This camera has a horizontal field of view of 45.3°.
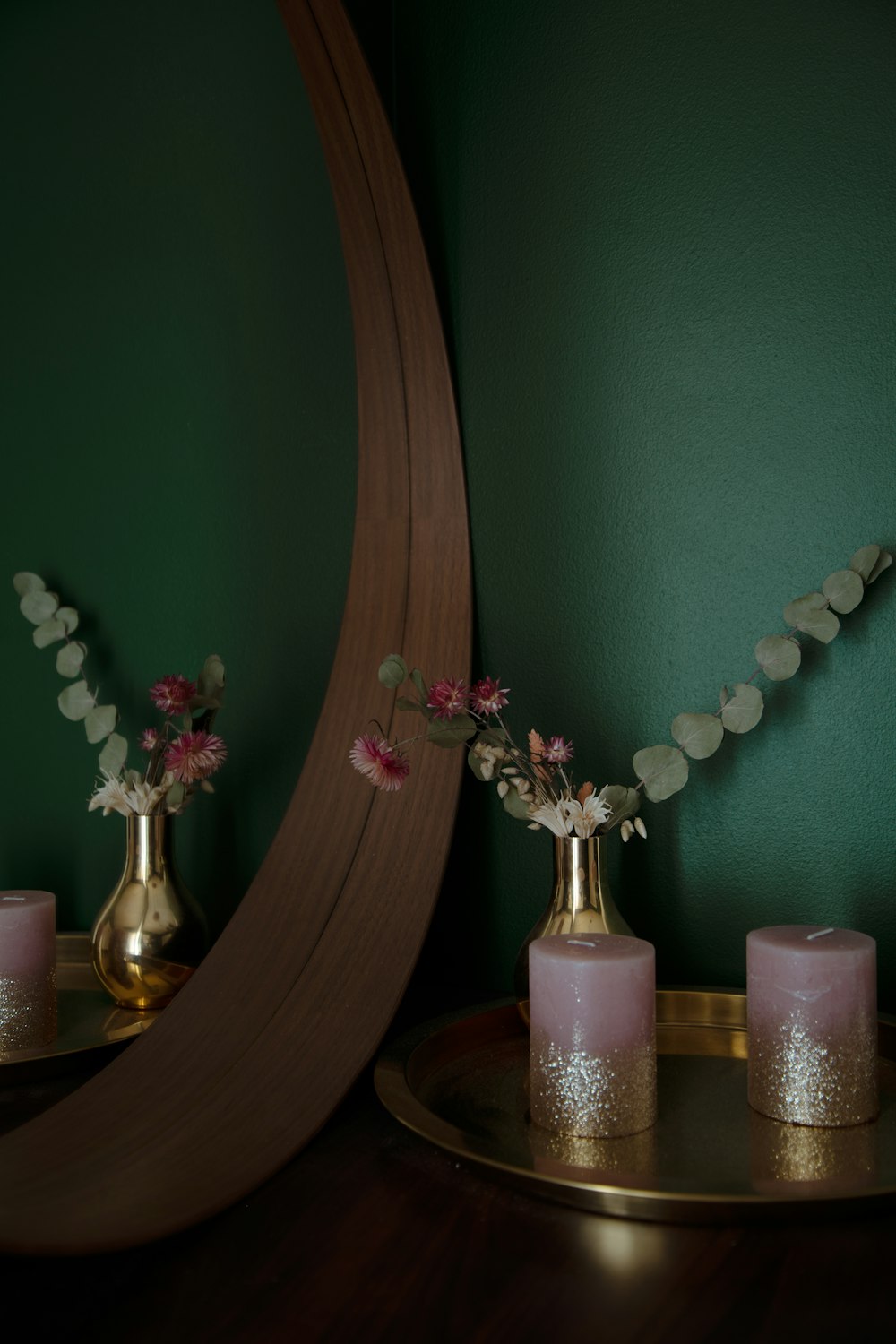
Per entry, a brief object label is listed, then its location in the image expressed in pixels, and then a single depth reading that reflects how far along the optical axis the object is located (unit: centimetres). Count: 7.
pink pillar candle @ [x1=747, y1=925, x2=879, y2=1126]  62
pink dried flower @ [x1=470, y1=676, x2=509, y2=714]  78
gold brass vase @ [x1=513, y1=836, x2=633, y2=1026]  77
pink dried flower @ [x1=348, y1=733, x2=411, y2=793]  74
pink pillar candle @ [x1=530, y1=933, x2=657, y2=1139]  62
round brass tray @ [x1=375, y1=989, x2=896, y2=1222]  53
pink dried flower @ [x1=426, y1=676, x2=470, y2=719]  78
